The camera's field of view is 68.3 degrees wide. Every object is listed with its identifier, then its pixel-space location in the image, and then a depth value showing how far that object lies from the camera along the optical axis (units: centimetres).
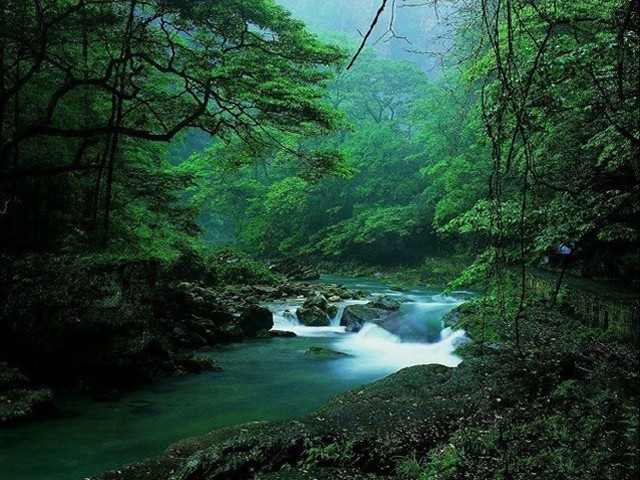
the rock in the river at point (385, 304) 1442
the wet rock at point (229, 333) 1115
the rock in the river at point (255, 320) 1186
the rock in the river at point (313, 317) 1374
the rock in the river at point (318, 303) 1455
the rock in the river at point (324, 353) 1048
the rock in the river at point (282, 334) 1218
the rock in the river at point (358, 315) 1317
